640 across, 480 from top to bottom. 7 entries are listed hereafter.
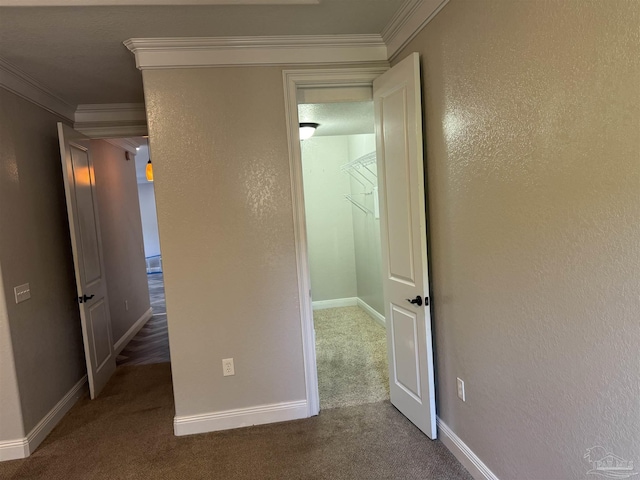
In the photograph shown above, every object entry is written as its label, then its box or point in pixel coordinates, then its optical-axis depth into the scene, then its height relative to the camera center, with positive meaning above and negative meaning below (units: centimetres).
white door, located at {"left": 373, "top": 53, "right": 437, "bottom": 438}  210 -21
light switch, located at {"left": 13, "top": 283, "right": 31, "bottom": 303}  242 -39
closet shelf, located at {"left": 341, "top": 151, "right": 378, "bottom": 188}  434 +47
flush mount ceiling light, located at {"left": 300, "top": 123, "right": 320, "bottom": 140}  399 +85
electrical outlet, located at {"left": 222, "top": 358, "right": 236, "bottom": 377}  252 -99
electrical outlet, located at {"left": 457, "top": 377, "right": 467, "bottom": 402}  199 -99
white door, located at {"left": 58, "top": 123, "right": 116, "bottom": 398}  292 -24
